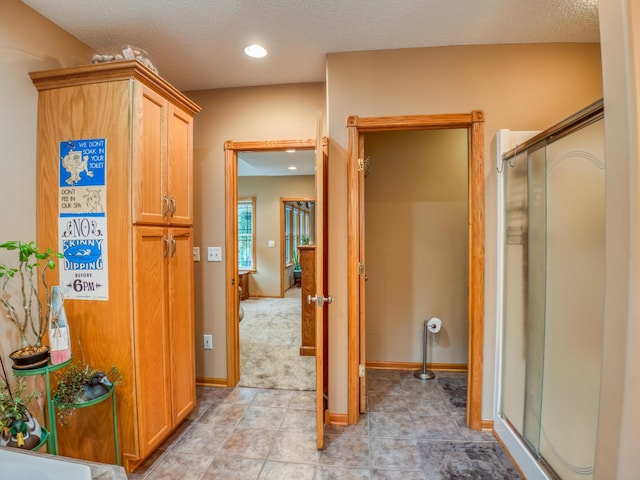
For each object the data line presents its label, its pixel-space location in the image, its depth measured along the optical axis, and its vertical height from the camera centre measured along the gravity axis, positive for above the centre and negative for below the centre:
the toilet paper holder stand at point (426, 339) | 2.76 -0.97
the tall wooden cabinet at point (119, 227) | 1.55 +0.04
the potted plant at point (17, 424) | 1.23 -0.79
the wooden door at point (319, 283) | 1.70 -0.28
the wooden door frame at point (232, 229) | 2.54 +0.05
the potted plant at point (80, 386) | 1.41 -0.74
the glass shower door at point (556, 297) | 1.36 -0.33
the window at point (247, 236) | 6.45 -0.02
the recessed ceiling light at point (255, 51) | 2.01 +1.26
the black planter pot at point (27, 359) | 1.35 -0.56
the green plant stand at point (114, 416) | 1.50 -0.93
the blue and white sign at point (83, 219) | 1.57 +0.08
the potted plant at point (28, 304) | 1.35 -0.35
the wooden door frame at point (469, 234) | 1.98 +0.01
